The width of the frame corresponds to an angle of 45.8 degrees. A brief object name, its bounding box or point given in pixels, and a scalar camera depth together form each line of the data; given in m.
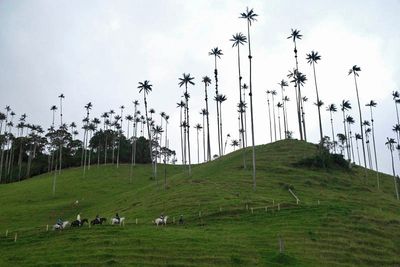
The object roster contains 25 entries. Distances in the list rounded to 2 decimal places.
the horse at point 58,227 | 56.47
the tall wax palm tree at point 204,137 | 147.75
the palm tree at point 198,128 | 179.21
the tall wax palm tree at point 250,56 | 90.06
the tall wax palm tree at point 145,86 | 110.88
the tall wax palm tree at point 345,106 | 130.25
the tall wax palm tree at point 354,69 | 117.69
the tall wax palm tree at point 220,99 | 134.73
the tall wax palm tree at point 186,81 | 117.04
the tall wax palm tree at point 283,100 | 162.54
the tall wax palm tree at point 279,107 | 176.15
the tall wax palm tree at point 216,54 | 119.81
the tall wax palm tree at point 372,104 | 132.75
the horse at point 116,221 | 57.96
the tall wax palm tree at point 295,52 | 115.88
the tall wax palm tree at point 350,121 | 149.62
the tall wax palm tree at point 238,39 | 102.25
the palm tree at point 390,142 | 134.09
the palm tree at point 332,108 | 142.43
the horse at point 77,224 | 57.50
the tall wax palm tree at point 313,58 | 116.56
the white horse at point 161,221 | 59.72
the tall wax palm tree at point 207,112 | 126.40
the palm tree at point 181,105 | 138.94
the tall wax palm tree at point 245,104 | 142.25
